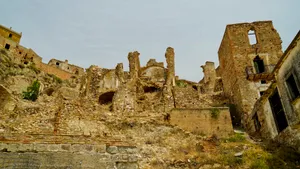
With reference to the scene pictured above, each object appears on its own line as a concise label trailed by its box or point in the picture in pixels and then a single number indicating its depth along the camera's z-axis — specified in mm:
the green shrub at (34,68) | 40941
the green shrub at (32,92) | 30594
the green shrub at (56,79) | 42884
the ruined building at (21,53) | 41812
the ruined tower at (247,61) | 21656
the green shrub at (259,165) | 11350
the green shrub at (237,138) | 15766
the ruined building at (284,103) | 11977
